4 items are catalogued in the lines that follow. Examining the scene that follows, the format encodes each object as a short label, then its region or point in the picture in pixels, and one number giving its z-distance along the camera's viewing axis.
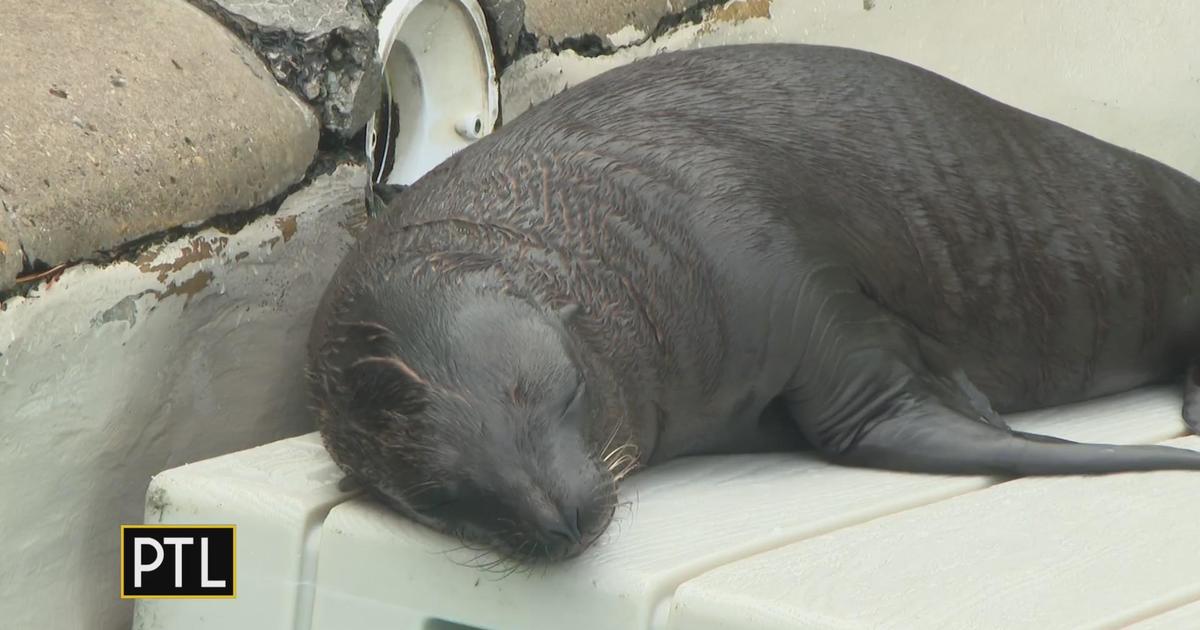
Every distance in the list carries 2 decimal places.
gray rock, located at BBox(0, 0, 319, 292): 5.62
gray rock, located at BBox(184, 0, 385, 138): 6.68
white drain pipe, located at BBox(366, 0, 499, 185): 7.56
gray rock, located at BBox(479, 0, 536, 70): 7.68
